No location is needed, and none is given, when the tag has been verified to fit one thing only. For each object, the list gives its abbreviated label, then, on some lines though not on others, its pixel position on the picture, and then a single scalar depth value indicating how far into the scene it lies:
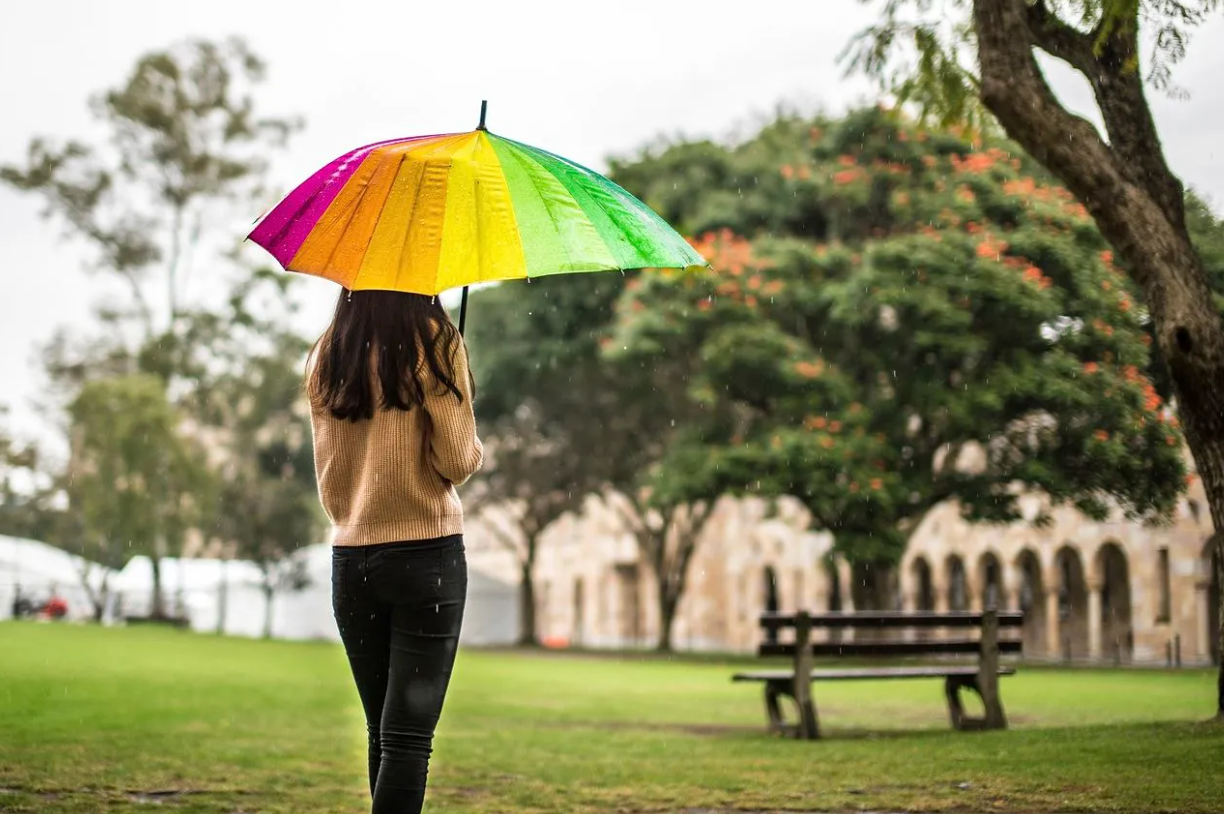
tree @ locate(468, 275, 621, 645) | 30.15
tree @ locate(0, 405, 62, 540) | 46.72
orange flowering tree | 20.84
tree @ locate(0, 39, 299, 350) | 38.38
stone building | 29.59
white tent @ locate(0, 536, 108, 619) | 42.16
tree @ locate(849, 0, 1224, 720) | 9.39
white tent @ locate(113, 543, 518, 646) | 48.09
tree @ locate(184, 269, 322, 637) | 39.97
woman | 3.55
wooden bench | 10.84
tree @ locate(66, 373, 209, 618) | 36.00
